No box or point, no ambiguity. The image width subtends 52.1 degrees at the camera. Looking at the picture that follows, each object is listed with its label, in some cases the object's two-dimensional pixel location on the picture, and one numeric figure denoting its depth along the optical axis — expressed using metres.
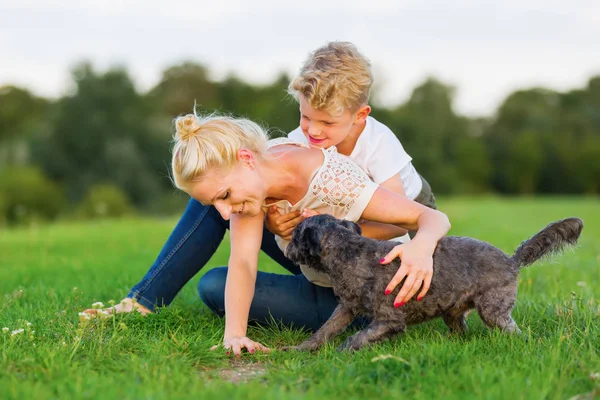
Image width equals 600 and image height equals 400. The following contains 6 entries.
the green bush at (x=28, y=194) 34.31
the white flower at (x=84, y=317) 3.79
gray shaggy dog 3.93
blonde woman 3.98
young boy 4.68
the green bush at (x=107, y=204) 25.45
